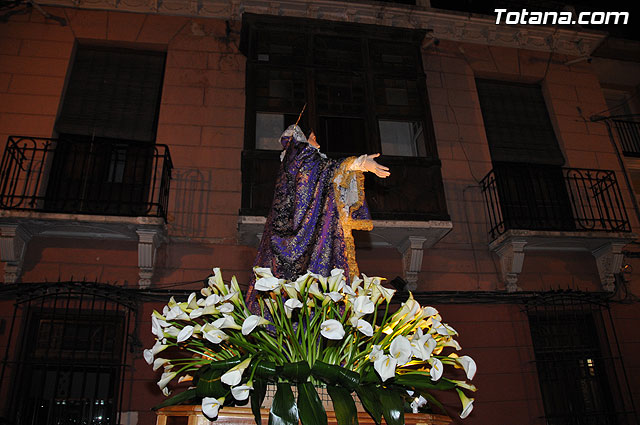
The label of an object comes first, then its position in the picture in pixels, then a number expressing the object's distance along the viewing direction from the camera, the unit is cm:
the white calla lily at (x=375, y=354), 155
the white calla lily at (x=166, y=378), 178
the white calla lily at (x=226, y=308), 174
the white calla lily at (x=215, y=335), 163
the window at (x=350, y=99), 621
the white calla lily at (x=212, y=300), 175
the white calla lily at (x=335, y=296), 170
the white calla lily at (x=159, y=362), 180
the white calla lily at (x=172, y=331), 177
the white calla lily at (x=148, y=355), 177
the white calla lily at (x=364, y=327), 160
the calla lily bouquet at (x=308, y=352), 150
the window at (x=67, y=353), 514
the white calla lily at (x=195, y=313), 170
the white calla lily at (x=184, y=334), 164
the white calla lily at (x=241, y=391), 149
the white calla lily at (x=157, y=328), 173
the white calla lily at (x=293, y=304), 167
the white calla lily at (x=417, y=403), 184
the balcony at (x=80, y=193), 552
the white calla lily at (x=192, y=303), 180
